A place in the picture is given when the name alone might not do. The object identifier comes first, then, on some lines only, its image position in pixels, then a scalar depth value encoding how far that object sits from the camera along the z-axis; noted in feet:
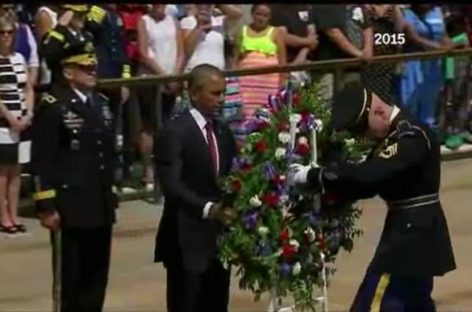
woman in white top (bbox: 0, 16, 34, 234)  69.15
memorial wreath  44.68
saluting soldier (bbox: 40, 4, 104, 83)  49.03
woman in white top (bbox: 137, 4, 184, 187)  75.25
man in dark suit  45.91
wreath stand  45.03
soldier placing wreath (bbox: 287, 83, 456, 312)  42.32
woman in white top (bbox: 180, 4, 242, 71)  78.07
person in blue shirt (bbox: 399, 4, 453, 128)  88.79
